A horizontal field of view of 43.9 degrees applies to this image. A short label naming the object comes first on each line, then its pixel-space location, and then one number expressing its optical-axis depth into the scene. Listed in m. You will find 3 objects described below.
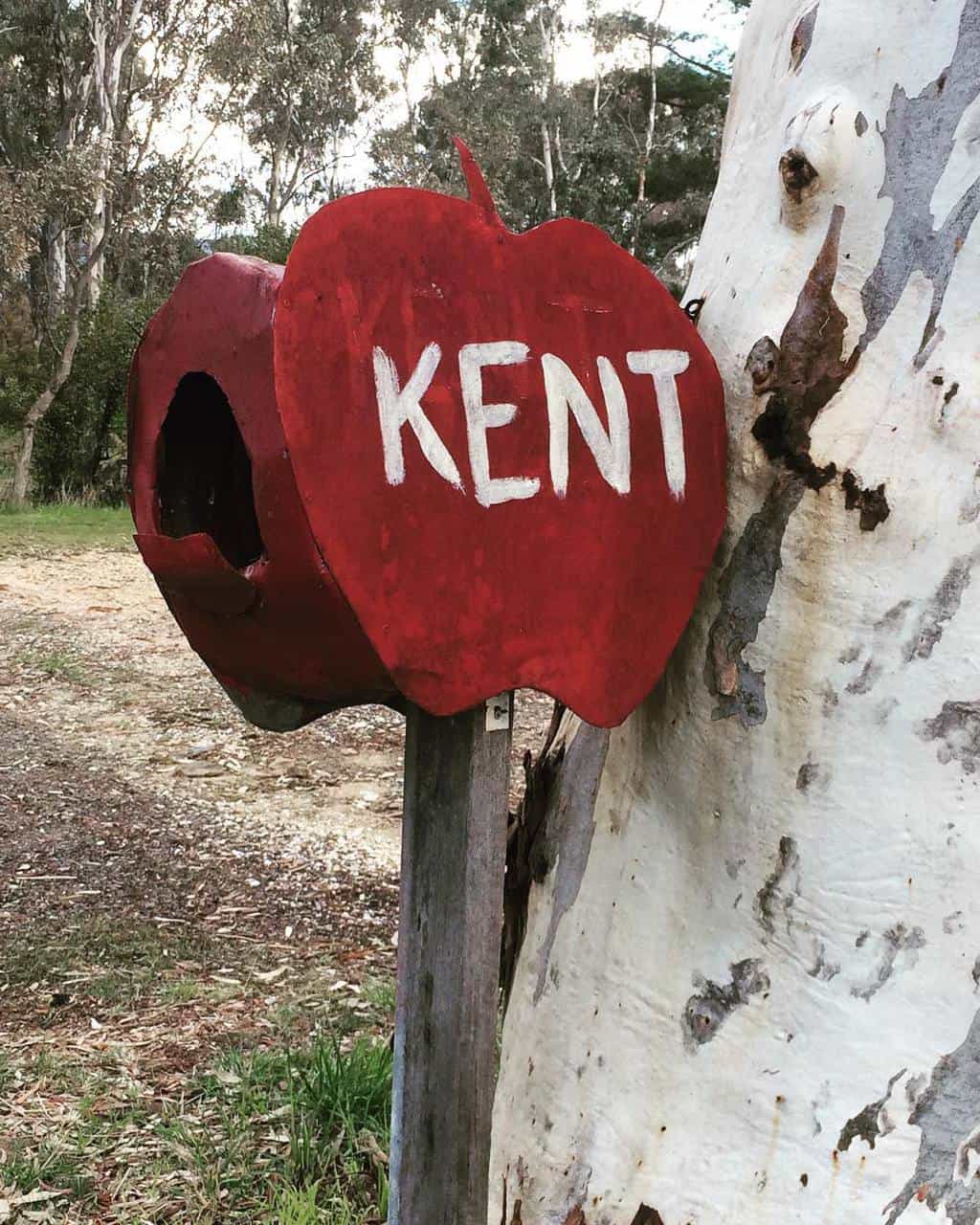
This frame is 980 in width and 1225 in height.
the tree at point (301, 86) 15.40
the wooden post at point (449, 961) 0.99
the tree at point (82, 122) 12.89
